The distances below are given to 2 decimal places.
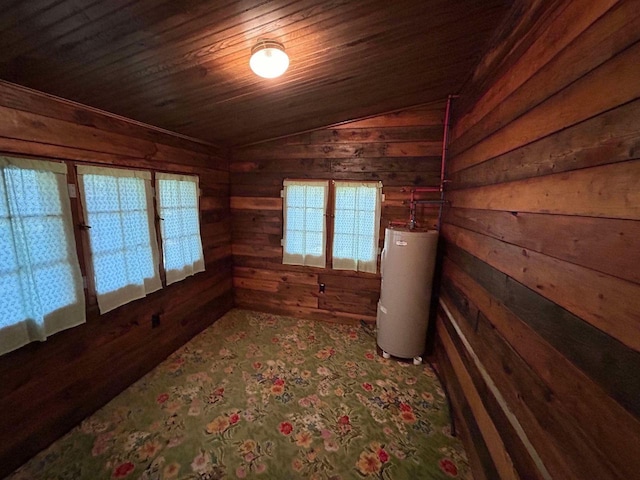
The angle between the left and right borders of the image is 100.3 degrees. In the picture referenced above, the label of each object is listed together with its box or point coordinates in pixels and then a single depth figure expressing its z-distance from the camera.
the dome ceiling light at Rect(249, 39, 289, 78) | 1.39
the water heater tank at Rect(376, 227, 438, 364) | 2.36
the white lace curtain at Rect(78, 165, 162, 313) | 1.86
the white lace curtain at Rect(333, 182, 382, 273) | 3.00
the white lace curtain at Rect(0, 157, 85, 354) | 1.44
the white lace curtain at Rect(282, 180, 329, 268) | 3.14
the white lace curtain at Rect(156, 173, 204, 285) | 2.45
